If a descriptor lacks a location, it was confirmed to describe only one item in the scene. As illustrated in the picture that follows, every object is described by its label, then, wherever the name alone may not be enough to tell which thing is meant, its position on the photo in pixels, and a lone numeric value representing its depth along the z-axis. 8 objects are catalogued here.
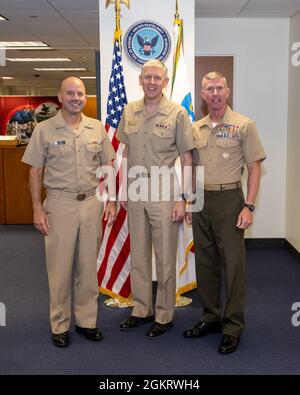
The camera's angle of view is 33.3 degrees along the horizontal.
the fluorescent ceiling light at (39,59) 10.45
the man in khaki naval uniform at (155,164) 3.15
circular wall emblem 3.84
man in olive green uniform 3.00
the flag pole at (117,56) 3.77
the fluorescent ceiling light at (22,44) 8.08
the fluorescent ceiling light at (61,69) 12.38
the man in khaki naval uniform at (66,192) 3.04
